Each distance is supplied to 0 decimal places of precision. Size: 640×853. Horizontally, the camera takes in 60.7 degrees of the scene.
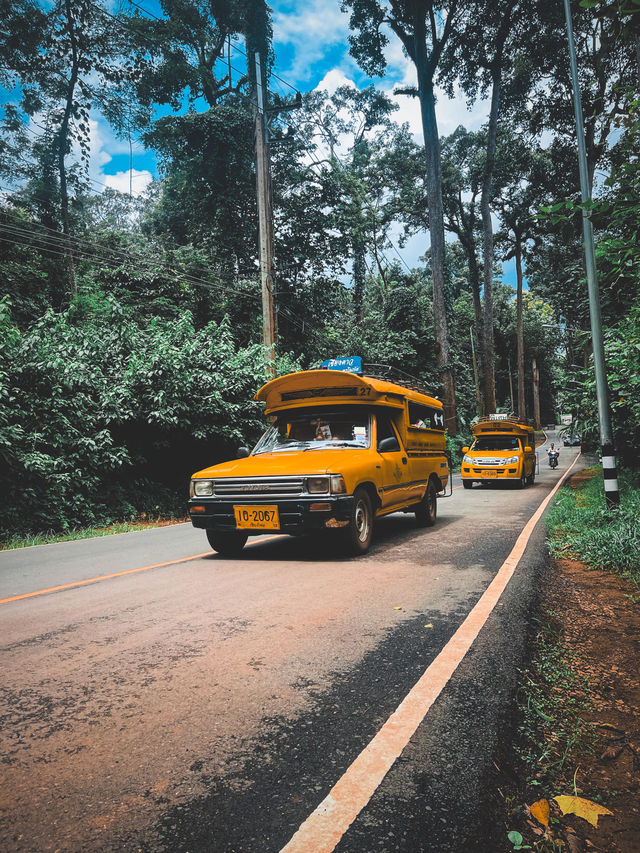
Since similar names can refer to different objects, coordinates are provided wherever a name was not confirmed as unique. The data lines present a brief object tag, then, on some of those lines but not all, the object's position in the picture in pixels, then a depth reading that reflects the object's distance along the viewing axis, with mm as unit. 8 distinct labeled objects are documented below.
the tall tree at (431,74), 24750
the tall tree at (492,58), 25047
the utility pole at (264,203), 16891
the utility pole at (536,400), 69562
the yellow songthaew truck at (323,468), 6301
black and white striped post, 8492
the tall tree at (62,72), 22875
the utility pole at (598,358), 8555
